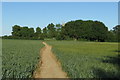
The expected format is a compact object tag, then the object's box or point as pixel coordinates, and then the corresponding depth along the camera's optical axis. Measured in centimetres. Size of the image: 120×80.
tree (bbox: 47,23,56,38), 15048
